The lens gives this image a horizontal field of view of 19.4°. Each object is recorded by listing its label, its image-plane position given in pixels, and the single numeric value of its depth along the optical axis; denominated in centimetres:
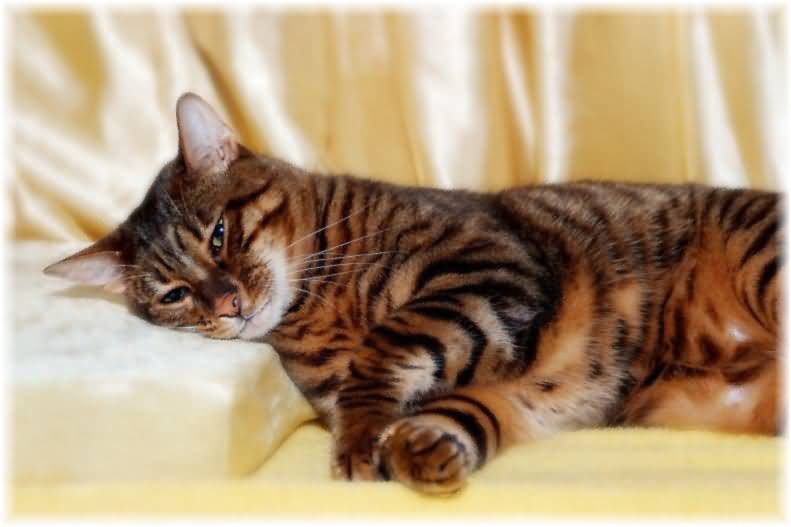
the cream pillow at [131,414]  153
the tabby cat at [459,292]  159
